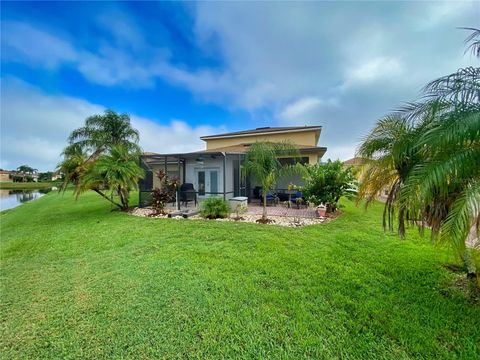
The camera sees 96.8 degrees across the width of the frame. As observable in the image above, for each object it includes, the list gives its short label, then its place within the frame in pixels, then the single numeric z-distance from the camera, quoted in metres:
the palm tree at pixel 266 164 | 9.03
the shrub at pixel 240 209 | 11.35
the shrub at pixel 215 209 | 10.41
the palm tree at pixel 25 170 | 94.75
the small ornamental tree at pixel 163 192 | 11.74
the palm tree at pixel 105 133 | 16.78
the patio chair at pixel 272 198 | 13.72
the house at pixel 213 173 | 13.88
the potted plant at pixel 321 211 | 10.27
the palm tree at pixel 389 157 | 3.74
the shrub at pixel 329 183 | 10.06
